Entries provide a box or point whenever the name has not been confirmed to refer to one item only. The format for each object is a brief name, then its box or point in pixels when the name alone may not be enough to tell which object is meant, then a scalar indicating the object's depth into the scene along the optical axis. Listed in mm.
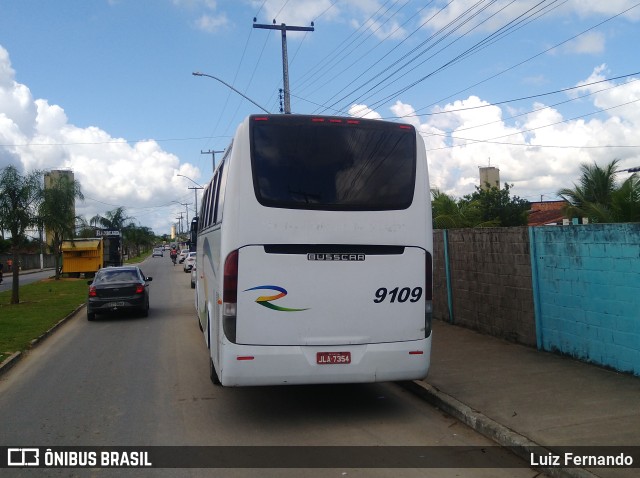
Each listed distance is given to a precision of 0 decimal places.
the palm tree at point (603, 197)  13570
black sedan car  17234
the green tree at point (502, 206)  29078
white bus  6637
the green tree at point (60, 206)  23188
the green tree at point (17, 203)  20781
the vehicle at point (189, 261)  38000
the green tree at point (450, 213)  20422
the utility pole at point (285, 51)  23094
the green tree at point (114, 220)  84231
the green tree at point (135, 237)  104188
